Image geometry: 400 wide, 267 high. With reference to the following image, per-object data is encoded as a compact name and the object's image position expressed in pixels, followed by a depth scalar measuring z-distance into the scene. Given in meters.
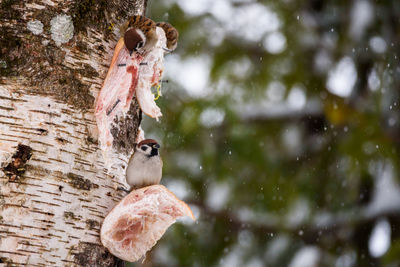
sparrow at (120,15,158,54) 7.40
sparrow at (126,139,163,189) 7.39
